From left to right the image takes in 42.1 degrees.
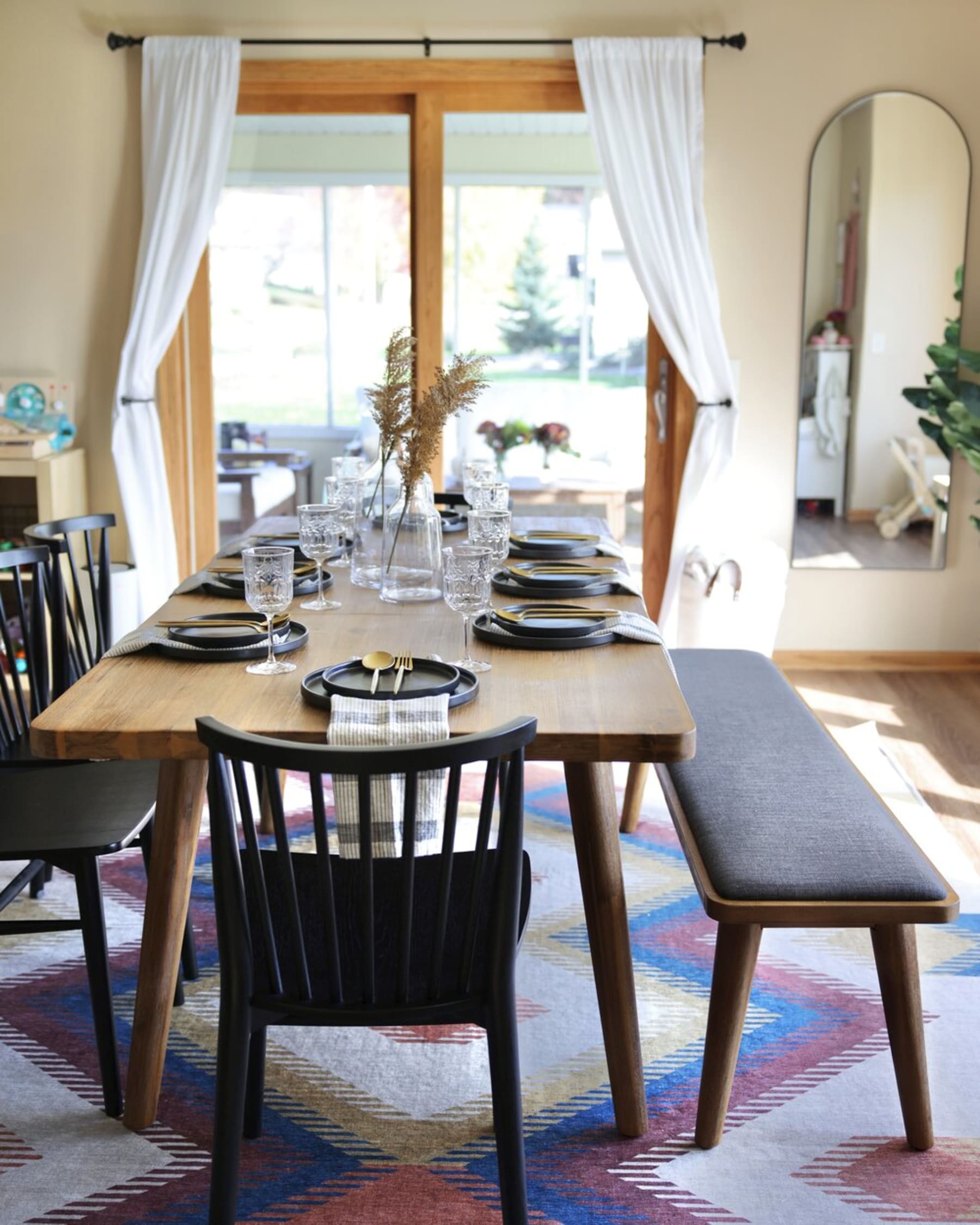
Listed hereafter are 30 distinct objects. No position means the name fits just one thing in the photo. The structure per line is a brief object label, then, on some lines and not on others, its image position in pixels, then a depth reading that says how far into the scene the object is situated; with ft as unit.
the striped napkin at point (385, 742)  5.79
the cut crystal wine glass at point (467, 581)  6.89
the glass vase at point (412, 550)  8.73
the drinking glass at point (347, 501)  9.63
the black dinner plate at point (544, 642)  7.33
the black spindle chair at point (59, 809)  6.93
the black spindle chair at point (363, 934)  4.96
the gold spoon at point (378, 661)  6.70
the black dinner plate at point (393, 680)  6.27
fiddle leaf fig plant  14.71
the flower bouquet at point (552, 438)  16.24
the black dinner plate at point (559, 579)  8.75
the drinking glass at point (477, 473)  10.92
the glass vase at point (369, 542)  9.25
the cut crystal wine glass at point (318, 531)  8.14
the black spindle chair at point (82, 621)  8.02
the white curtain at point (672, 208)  14.70
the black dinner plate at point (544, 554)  10.02
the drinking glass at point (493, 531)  8.08
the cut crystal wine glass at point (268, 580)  6.72
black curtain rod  14.82
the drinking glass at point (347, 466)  10.41
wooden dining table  5.86
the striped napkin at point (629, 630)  7.48
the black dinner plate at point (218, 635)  7.16
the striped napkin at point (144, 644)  7.13
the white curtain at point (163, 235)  14.85
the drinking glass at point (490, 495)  10.14
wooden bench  6.36
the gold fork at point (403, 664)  6.64
